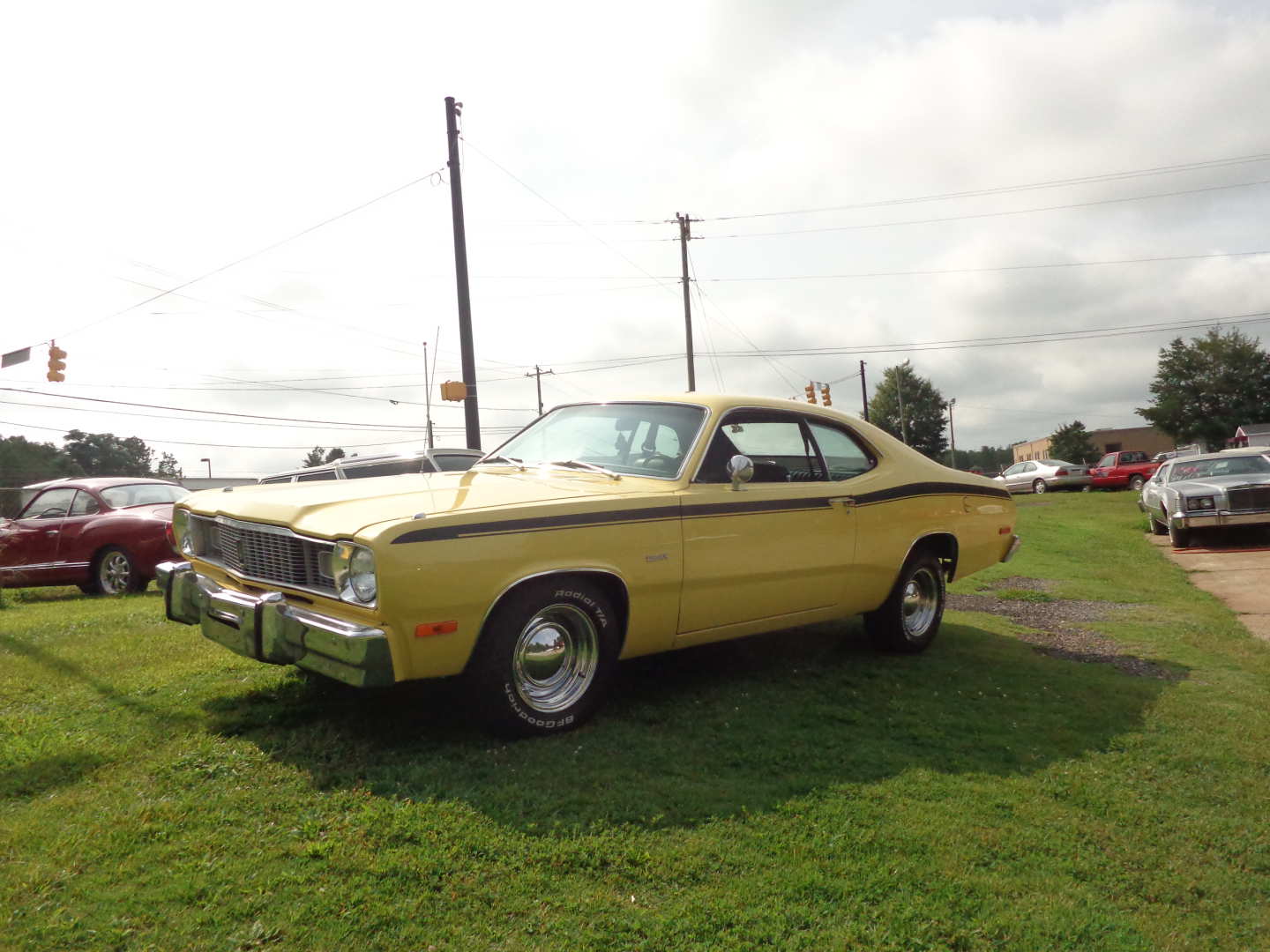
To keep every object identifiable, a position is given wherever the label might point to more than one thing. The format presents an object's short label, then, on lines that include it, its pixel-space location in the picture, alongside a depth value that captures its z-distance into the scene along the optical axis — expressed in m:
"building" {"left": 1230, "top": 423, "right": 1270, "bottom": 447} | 32.62
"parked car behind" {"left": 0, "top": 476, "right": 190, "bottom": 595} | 9.66
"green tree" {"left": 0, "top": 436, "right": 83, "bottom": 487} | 60.81
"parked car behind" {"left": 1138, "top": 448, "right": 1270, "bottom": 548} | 13.45
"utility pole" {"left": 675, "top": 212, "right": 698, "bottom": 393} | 30.12
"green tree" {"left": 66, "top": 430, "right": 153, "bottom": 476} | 69.50
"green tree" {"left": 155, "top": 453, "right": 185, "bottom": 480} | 64.72
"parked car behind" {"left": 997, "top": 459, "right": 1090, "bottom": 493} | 31.50
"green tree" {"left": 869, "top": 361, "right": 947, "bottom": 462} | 88.06
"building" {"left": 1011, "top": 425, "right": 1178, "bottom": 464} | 90.00
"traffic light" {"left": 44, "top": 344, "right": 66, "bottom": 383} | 22.67
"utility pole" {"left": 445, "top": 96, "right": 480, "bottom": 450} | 16.06
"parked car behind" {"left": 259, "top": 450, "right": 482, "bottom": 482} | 11.30
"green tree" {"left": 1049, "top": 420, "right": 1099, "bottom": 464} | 80.88
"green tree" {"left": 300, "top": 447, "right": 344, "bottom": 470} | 80.41
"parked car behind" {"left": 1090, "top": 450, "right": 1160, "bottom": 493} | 30.59
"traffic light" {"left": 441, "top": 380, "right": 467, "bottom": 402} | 16.34
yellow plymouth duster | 3.47
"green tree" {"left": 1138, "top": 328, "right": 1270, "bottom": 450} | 45.84
